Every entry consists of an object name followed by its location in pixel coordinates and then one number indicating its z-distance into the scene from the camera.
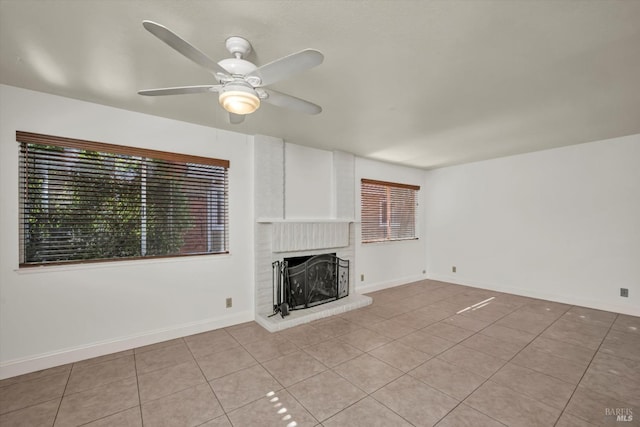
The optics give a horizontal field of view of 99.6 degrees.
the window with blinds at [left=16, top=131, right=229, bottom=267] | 2.52
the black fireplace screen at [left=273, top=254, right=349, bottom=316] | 3.87
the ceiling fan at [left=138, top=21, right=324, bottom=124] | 1.42
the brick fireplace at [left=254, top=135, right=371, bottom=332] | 3.71
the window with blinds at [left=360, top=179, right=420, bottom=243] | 5.23
